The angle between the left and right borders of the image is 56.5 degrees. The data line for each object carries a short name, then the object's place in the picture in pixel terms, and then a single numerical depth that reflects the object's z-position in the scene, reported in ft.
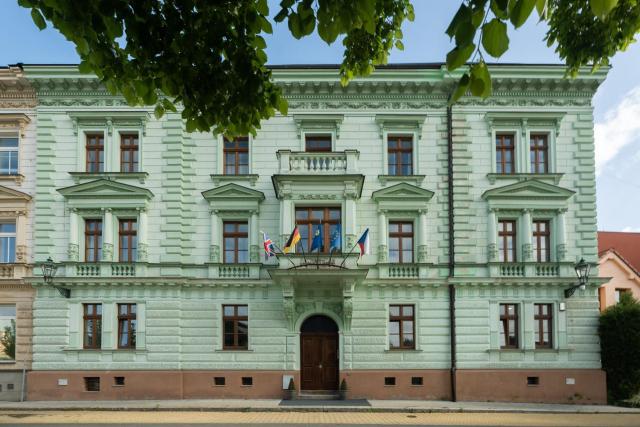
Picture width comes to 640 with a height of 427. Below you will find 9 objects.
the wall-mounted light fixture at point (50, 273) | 68.49
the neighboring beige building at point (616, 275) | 102.68
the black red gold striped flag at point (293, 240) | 65.46
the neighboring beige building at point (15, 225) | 70.03
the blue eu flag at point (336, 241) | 66.95
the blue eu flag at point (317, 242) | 66.18
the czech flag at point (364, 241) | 65.51
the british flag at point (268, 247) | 66.03
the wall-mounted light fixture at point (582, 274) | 67.72
